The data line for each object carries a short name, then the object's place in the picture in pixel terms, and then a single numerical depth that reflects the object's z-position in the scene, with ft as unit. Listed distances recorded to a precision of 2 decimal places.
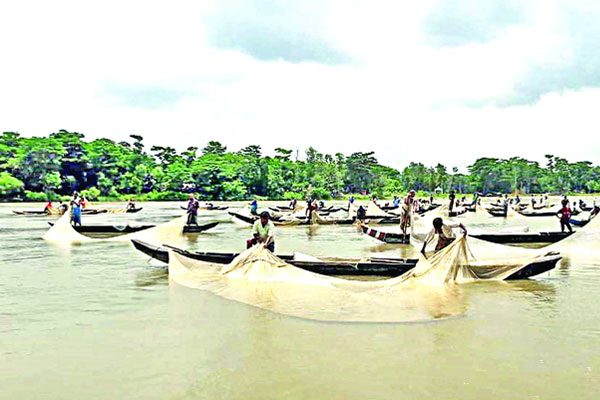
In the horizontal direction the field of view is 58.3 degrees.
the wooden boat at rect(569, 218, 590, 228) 58.71
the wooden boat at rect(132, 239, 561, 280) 30.27
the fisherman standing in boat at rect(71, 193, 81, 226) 62.70
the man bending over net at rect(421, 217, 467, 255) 30.14
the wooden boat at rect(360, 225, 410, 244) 48.78
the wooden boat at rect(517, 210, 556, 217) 96.43
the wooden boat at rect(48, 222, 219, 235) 59.06
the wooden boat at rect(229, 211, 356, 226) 77.74
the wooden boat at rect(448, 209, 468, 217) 95.88
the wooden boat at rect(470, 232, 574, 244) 50.88
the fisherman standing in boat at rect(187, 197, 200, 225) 62.59
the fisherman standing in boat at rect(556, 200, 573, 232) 54.34
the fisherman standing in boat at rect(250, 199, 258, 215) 75.61
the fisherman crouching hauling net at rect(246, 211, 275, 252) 30.78
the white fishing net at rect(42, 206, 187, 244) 49.59
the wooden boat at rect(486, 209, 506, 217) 99.62
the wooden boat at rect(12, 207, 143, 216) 101.89
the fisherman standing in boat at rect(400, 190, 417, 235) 49.62
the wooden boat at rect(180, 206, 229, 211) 127.86
